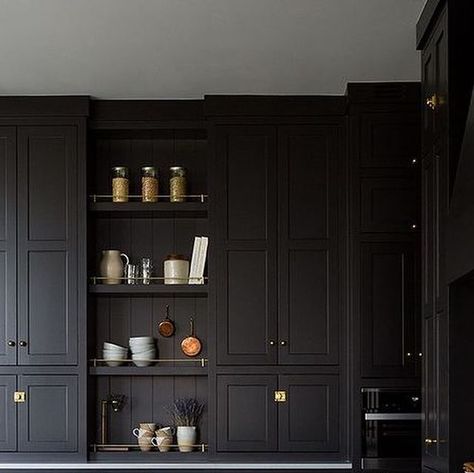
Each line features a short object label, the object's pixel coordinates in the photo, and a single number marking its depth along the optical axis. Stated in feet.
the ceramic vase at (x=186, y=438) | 21.97
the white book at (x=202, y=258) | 22.11
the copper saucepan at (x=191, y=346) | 22.66
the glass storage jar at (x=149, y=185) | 22.11
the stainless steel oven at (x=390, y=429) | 20.72
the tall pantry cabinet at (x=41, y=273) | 21.44
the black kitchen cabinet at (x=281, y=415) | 21.26
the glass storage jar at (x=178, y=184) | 22.12
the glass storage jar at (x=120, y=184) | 22.06
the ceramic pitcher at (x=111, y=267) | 22.18
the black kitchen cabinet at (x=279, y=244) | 21.39
